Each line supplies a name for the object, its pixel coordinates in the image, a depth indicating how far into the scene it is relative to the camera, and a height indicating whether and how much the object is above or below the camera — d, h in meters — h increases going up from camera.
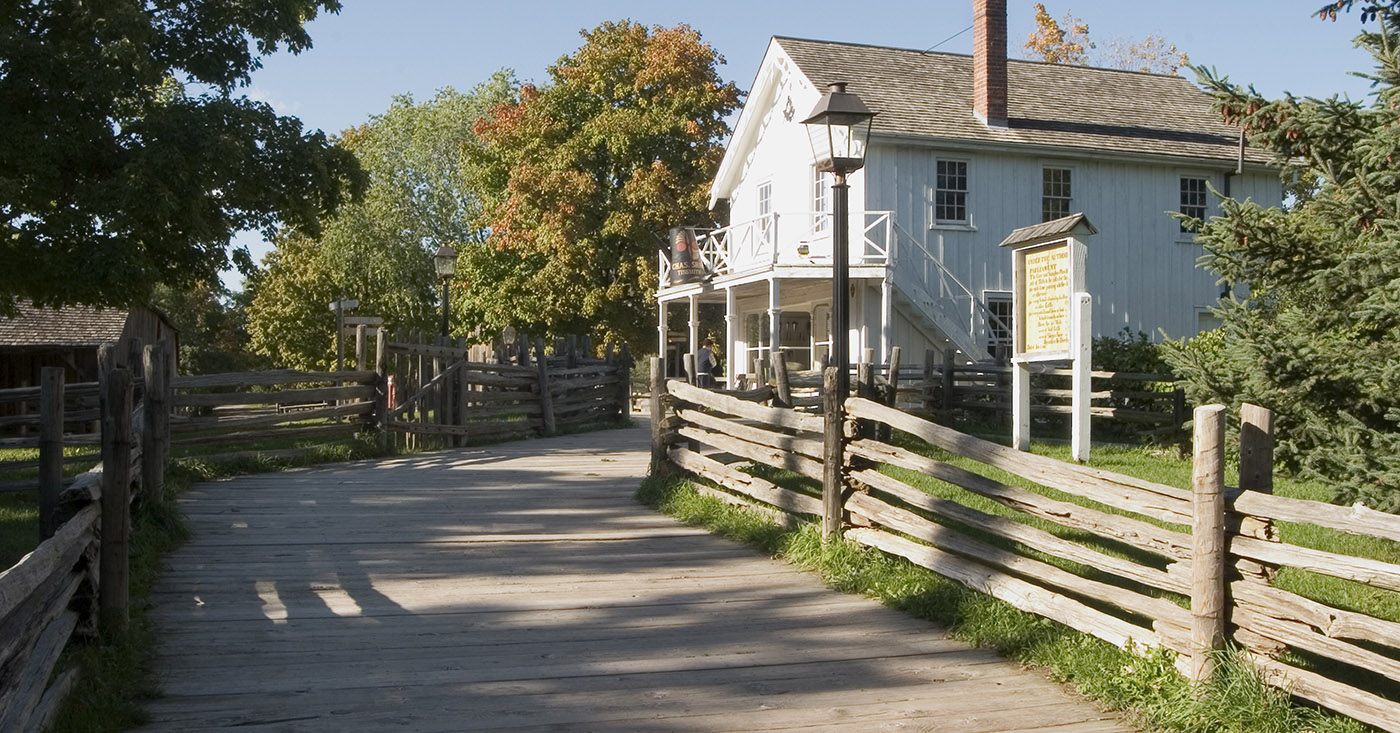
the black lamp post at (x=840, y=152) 9.92 +1.61
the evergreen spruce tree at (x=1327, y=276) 8.50 +0.50
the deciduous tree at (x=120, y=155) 16.36 +2.59
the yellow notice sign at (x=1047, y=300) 14.25 +0.55
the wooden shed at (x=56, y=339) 29.67 +0.28
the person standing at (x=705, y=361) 25.41 -0.24
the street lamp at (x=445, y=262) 23.56 +1.62
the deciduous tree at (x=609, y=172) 36.78 +5.17
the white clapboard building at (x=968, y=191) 24.12 +3.11
